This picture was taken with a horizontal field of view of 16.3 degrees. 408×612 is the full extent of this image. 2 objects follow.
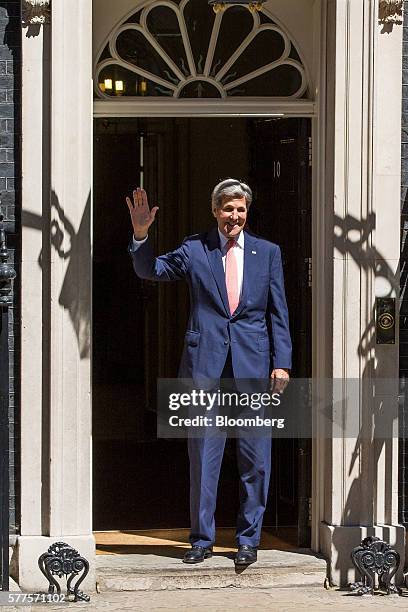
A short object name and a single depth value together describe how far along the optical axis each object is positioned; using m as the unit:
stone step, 8.24
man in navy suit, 8.33
